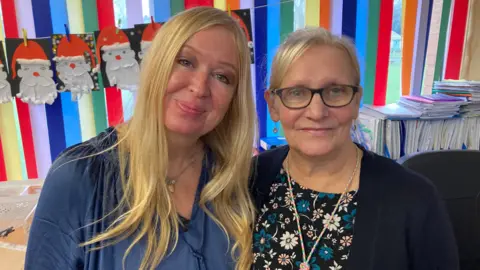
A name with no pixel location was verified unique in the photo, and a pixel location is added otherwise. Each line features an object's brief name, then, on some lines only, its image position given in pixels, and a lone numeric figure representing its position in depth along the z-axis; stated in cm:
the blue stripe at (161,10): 228
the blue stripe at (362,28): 243
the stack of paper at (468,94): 230
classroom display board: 223
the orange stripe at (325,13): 240
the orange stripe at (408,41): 248
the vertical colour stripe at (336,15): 242
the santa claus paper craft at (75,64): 223
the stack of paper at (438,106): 225
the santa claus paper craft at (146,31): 226
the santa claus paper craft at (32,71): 220
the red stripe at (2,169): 241
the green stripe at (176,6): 229
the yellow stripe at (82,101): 224
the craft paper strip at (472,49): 246
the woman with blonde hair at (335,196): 107
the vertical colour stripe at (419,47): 249
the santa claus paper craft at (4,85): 220
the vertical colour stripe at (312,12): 240
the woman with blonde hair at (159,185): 104
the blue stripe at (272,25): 238
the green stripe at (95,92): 224
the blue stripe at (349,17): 241
